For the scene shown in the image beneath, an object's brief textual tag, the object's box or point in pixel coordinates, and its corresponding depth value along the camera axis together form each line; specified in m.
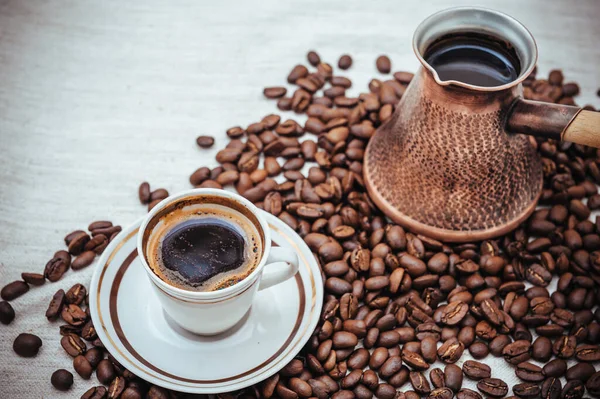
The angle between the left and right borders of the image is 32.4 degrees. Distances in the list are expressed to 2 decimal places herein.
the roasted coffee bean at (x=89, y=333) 0.48
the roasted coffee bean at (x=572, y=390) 0.47
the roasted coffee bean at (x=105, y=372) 0.47
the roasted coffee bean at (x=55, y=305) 0.49
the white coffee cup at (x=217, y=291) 0.43
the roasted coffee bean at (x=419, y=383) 0.47
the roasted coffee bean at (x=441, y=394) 0.47
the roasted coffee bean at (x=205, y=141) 0.57
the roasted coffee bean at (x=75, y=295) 0.49
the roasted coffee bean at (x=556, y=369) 0.48
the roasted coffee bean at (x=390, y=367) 0.48
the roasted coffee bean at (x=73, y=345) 0.48
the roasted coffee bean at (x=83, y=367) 0.47
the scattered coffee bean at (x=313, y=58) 0.62
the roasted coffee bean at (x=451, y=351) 0.49
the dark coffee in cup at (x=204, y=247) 0.44
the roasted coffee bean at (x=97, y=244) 0.52
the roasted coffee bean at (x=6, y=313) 0.49
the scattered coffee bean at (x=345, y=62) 0.62
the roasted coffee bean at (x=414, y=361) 0.48
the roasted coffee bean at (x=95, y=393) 0.46
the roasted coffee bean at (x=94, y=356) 0.47
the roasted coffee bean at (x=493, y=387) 0.48
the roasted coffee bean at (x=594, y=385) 0.47
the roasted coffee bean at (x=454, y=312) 0.49
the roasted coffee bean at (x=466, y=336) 0.49
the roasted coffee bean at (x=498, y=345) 0.49
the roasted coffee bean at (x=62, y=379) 0.47
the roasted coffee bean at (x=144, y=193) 0.54
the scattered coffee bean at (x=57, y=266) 0.51
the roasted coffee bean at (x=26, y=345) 0.48
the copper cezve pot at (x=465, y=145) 0.48
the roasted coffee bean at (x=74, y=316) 0.48
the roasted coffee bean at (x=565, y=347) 0.49
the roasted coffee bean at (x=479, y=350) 0.49
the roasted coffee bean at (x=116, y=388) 0.46
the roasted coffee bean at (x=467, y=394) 0.47
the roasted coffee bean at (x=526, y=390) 0.48
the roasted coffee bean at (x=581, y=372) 0.48
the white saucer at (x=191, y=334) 0.45
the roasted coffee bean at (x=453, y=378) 0.48
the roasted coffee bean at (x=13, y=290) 0.49
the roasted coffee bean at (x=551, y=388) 0.47
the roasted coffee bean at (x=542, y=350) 0.49
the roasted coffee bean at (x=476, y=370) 0.48
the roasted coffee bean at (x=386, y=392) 0.47
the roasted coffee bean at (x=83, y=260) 0.51
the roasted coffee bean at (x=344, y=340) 0.48
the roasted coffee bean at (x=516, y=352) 0.49
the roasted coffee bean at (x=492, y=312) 0.49
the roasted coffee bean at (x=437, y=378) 0.48
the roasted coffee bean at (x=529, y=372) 0.48
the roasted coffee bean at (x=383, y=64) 0.62
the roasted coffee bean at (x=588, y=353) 0.49
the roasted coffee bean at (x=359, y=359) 0.48
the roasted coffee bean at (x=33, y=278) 0.50
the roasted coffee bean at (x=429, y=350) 0.48
